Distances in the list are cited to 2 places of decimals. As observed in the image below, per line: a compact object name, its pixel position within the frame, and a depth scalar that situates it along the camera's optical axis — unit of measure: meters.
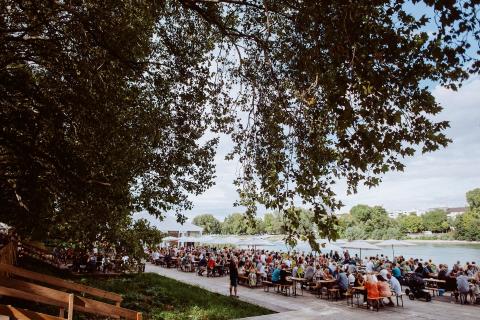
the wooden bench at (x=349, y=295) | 14.83
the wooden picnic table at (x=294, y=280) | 17.22
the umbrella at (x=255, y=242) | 33.03
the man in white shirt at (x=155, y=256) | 30.72
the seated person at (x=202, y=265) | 24.67
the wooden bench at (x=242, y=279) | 19.98
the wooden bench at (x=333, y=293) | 15.75
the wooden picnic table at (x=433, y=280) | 15.96
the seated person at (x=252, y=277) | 20.03
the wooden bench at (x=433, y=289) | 16.08
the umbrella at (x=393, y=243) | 27.49
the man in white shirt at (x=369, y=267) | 20.56
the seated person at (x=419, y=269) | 18.02
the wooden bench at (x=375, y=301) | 13.52
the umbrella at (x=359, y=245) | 26.45
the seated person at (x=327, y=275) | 17.06
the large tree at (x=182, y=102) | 5.56
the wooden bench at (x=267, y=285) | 18.02
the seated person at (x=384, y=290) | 13.88
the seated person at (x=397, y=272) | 18.03
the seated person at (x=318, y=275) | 18.34
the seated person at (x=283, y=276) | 17.51
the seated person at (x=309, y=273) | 17.93
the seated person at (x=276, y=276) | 17.69
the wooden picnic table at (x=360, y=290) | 14.32
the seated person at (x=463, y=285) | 14.50
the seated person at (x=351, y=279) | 17.19
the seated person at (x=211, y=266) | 23.82
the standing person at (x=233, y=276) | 16.31
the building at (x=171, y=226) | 25.24
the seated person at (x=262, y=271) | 20.16
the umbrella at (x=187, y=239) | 38.79
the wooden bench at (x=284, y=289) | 17.20
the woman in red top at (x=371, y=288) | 13.66
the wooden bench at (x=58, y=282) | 5.44
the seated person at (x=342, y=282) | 15.84
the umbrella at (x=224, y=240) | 34.56
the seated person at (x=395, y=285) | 14.43
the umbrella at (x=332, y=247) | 26.96
